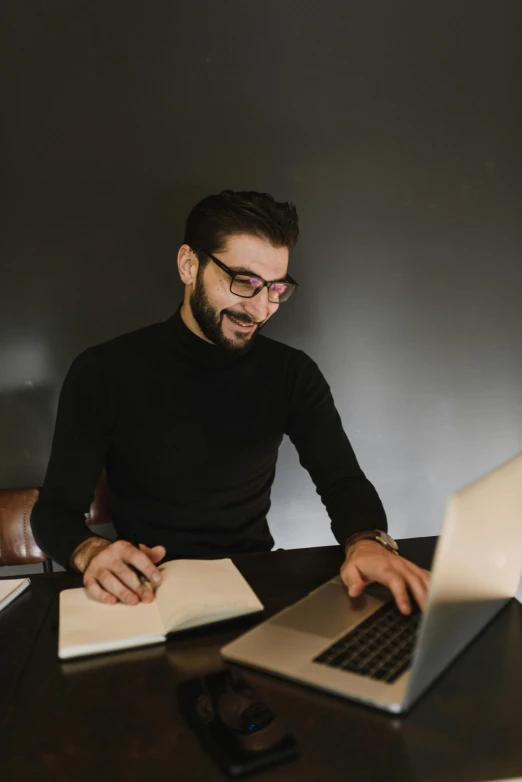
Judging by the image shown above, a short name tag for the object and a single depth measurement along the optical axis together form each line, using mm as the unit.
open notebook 862
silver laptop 664
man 1417
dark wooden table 628
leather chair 1611
